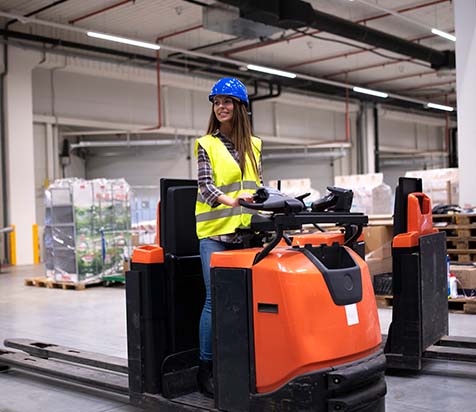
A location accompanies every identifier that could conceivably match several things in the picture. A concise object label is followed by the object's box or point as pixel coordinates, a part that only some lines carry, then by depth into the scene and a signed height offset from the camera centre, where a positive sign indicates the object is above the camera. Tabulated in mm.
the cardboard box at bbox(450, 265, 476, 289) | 7018 -874
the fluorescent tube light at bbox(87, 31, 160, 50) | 12943 +3451
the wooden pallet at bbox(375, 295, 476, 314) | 6832 -1167
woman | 3184 +141
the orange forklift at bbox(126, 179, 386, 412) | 2633 -512
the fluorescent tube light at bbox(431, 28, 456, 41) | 13153 +3415
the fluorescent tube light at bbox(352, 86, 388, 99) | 18891 +3235
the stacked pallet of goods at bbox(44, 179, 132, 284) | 10602 -342
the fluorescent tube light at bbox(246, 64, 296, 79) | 15809 +3337
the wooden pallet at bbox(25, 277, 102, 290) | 10609 -1283
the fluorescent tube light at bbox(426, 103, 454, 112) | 22259 +3278
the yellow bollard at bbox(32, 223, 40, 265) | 15852 -906
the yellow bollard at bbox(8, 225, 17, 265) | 15328 -876
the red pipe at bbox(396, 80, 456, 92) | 22469 +4047
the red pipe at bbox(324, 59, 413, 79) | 18875 +4103
